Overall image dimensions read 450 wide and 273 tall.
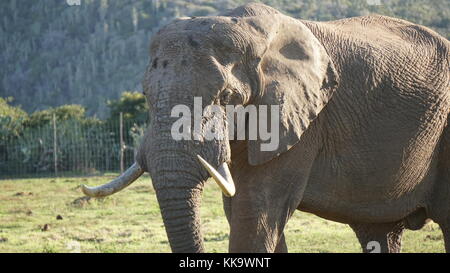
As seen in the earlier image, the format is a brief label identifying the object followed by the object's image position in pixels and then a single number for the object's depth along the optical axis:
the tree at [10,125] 23.03
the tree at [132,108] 24.20
